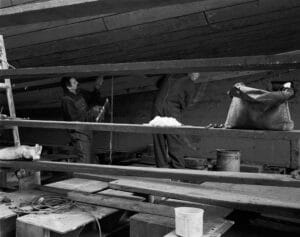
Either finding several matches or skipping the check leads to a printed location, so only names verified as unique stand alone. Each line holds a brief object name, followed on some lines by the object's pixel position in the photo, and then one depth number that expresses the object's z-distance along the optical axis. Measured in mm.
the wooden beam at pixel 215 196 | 2146
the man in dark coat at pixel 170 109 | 4379
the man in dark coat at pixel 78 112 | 4809
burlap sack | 1938
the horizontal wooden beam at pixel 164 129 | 1967
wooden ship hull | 2543
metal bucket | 3707
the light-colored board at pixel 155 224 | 2033
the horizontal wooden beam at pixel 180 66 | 1946
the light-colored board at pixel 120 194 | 2654
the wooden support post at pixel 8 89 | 3214
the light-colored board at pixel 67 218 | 2096
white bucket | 1837
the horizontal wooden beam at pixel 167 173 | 2078
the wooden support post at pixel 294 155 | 5238
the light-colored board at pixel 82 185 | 2815
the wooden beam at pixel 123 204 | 2281
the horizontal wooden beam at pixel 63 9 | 2014
